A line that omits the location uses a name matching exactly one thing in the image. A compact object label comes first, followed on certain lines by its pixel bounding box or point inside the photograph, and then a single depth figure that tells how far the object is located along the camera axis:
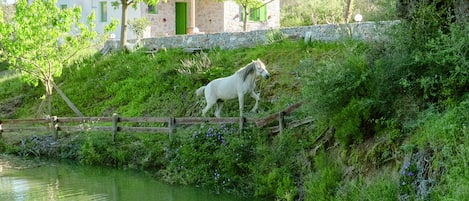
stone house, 34.41
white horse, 16.82
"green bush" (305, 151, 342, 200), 11.44
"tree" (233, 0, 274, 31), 31.32
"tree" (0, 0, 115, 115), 21.45
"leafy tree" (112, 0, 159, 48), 27.47
